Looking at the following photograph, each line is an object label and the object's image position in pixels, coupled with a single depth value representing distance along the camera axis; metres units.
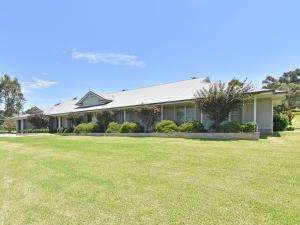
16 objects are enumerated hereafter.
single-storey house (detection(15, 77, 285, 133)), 18.80
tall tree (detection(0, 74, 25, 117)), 64.25
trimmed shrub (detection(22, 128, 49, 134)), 36.15
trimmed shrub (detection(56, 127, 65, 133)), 32.28
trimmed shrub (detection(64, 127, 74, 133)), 30.64
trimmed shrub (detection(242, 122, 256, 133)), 15.56
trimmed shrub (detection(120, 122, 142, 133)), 21.75
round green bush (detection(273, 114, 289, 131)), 22.53
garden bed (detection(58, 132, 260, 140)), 14.95
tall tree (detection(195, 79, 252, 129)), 16.11
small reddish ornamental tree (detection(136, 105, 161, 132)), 21.24
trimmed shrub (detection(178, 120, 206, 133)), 17.61
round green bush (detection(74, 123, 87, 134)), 26.42
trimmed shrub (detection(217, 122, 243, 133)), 15.77
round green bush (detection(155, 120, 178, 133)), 18.69
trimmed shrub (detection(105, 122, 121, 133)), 23.19
